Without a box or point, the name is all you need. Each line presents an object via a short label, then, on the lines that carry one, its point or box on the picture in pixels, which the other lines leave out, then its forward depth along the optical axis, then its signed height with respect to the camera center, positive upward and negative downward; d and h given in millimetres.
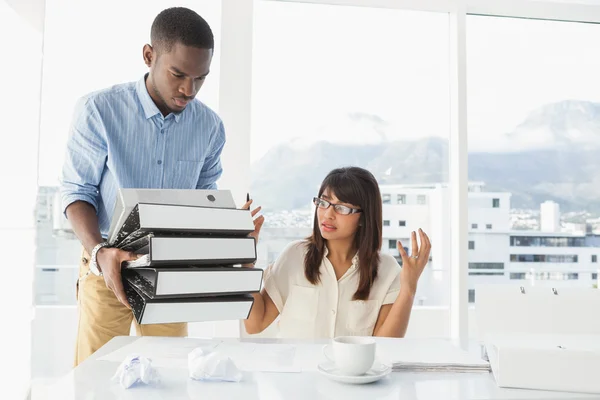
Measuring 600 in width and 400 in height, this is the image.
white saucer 986 -244
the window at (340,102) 2885 +695
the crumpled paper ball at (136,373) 968 -238
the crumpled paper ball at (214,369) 1006 -238
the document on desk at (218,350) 1116 -252
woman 1816 -134
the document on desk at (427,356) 1104 -246
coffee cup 1002 -212
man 1594 +266
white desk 936 -261
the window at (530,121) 3139 +653
